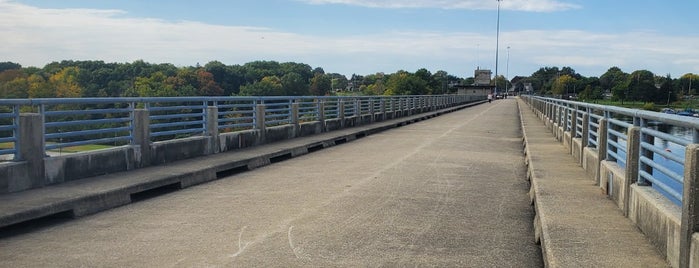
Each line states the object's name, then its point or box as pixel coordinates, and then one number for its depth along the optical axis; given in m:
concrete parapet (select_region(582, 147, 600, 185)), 9.31
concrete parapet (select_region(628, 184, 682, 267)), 4.81
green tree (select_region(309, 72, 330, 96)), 117.81
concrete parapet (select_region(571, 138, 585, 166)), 11.74
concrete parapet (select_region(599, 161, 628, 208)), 7.05
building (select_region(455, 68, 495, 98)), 165.88
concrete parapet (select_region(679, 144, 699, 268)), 4.37
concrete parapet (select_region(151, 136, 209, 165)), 11.71
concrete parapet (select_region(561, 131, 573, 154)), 14.03
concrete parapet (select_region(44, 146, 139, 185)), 8.98
